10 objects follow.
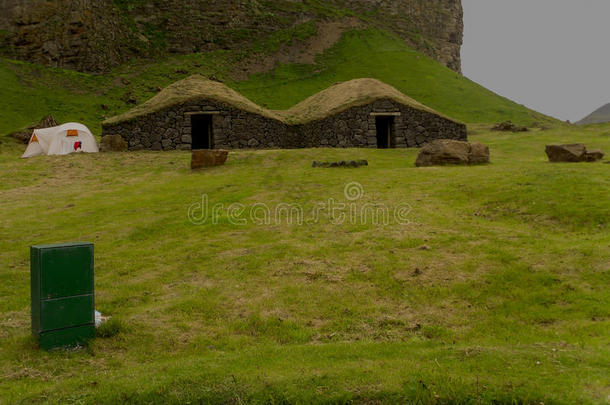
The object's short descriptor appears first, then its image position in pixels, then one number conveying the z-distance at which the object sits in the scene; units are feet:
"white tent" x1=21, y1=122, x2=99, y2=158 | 92.07
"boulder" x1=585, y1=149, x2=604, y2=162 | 61.21
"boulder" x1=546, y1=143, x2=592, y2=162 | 61.16
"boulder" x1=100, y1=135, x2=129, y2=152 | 91.56
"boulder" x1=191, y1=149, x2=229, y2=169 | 73.15
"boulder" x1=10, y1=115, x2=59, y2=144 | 105.70
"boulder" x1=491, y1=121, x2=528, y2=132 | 129.90
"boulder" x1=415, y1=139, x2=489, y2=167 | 68.44
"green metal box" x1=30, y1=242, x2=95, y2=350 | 22.99
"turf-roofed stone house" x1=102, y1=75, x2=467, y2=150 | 95.09
